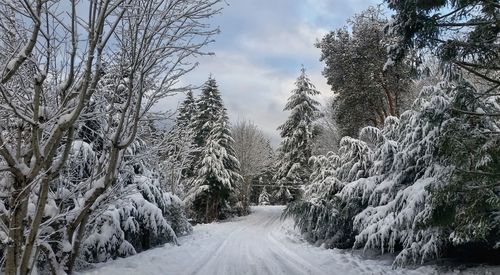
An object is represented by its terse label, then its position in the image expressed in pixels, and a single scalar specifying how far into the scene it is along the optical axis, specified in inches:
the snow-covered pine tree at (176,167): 718.1
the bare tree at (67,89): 137.3
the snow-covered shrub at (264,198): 2132.4
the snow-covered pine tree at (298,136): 1488.7
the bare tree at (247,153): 1612.8
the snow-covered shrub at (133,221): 356.8
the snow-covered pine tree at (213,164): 1208.2
